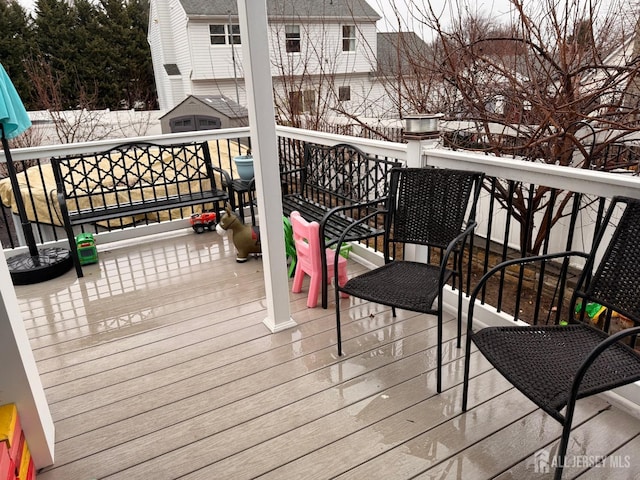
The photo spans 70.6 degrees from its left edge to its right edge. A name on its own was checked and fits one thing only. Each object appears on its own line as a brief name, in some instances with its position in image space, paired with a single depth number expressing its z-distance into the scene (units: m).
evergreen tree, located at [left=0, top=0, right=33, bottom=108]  15.90
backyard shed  12.79
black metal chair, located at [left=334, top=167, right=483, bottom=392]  2.08
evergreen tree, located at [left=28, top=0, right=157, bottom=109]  17.81
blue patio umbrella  3.00
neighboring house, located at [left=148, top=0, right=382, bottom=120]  7.39
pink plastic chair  2.79
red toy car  4.36
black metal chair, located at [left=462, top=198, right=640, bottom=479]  1.33
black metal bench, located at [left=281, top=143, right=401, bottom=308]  3.09
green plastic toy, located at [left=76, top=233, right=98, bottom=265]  3.64
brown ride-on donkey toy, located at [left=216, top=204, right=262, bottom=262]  3.54
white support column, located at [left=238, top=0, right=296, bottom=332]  2.06
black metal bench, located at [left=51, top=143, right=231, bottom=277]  3.49
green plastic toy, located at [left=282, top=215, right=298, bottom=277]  3.35
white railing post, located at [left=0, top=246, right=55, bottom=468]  1.56
